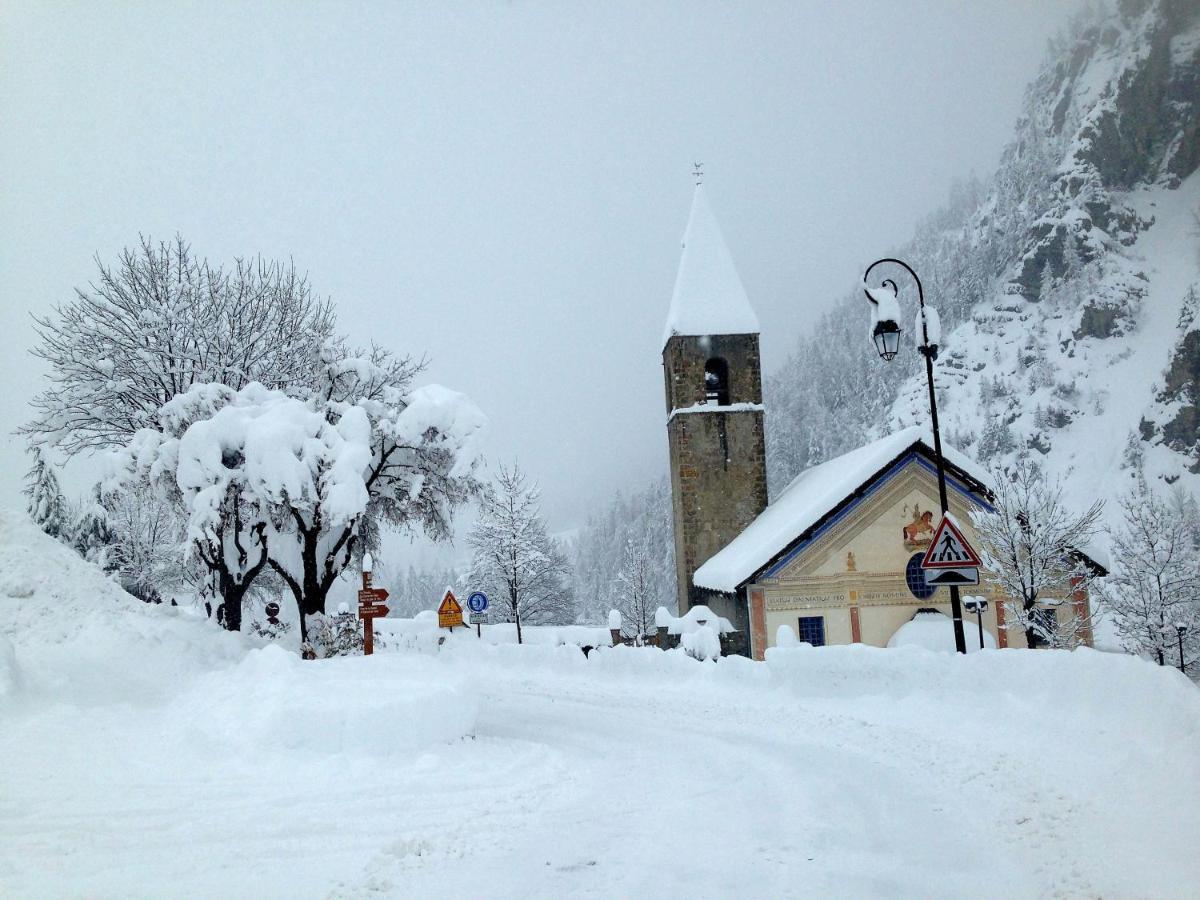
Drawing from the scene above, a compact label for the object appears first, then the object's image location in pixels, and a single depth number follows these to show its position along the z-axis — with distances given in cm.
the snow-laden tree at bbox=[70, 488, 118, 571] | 3388
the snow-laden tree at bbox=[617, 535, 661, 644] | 4844
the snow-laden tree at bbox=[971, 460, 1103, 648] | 2008
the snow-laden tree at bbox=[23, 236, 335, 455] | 1861
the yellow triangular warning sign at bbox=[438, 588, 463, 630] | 2723
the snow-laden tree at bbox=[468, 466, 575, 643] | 4662
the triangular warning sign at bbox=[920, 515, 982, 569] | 1078
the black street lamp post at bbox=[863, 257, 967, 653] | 1174
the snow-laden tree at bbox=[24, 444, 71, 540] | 3007
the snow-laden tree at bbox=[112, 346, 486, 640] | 1486
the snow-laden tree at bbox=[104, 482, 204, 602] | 3550
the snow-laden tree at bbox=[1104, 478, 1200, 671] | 2833
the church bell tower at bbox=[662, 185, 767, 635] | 2933
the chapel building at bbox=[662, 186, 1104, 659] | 2238
